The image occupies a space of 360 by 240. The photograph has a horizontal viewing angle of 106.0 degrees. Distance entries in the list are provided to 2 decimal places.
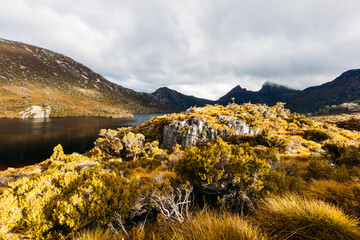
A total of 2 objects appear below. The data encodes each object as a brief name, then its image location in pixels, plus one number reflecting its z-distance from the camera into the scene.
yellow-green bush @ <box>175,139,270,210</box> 6.45
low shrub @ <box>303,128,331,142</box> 19.86
